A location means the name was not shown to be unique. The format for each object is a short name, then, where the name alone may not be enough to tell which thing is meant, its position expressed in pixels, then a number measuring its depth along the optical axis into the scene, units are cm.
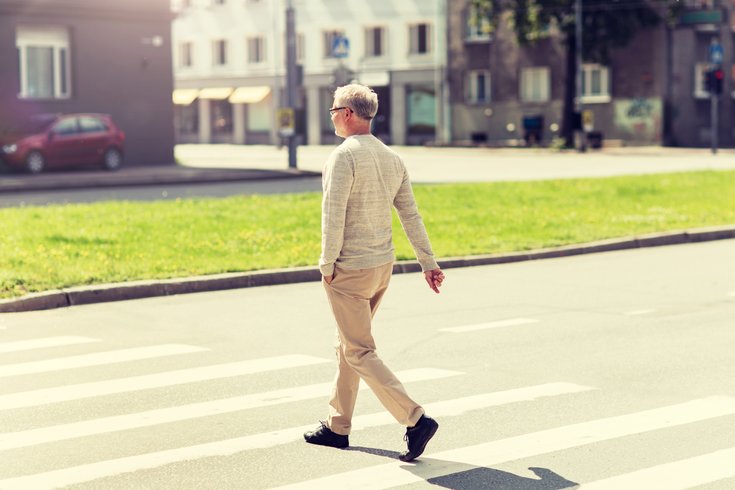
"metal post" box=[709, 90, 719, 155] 4891
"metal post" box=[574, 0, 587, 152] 5291
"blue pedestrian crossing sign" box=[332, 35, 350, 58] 3919
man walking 644
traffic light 5022
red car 3397
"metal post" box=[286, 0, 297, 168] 3434
